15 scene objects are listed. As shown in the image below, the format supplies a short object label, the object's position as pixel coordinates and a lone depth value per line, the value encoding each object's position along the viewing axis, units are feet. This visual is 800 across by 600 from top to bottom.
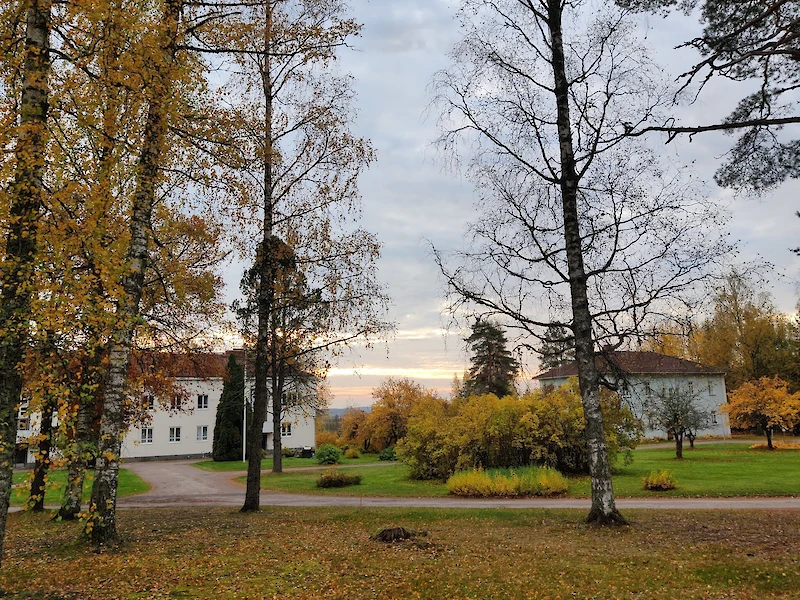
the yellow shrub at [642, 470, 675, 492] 52.75
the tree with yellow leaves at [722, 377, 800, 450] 91.25
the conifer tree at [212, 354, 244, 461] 127.44
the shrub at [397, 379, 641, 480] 66.90
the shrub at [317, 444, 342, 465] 108.88
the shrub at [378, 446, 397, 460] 118.62
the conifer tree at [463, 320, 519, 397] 144.97
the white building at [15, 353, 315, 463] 138.31
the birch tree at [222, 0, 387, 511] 40.34
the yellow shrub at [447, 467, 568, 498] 54.49
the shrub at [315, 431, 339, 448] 154.29
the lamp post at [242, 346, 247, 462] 121.19
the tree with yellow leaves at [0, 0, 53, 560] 15.70
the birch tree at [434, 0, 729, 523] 29.07
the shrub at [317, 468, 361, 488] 69.05
